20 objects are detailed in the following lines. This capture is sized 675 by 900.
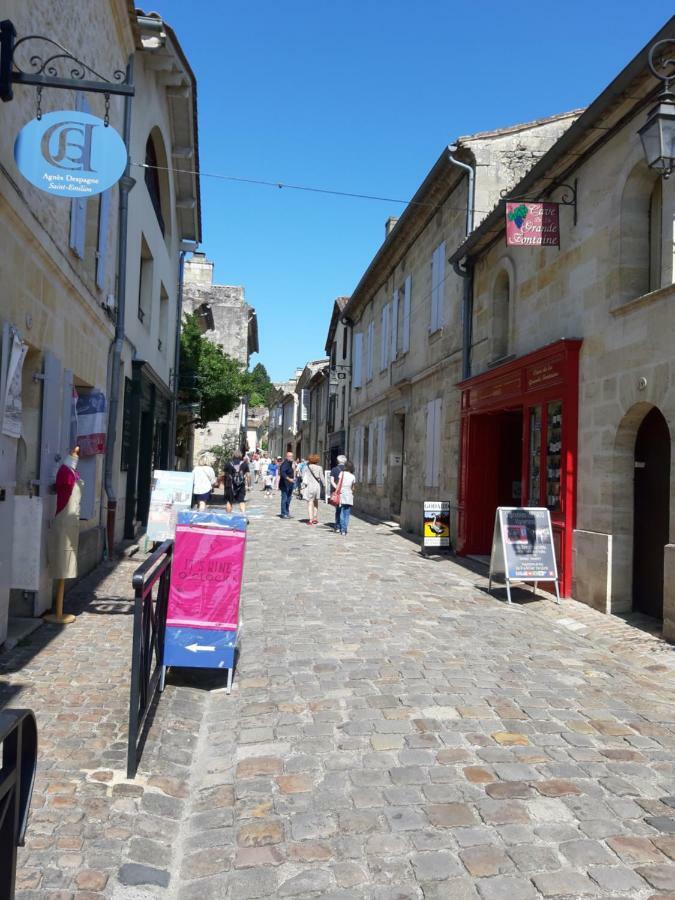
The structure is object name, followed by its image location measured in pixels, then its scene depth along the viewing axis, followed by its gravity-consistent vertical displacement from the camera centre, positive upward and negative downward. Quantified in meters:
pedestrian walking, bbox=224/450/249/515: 17.06 -0.19
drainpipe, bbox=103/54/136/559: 10.28 +1.80
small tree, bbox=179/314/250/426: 21.97 +2.78
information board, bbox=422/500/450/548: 12.38 -0.76
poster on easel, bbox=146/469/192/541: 10.00 -0.42
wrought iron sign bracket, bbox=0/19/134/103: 4.79 +2.73
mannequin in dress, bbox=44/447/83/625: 6.40 -0.59
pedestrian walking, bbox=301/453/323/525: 17.17 -0.32
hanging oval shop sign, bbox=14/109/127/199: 5.19 +2.25
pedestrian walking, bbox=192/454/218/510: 13.28 -0.17
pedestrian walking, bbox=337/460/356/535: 14.96 -0.44
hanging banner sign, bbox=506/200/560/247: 9.03 +3.13
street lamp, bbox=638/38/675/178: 5.75 +2.79
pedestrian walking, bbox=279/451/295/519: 18.02 -0.13
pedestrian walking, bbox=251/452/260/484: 37.32 +0.41
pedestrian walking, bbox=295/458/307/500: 26.53 +0.07
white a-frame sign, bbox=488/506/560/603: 8.41 -0.73
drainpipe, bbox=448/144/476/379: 12.76 +2.87
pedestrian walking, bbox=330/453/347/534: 15.54 +0.05
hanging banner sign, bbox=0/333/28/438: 5.31 +0.51
